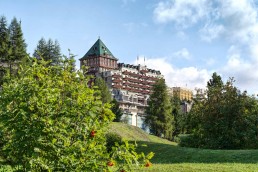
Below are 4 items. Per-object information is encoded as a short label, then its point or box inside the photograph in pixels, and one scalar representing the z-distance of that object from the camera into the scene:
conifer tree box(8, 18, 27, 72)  67.04
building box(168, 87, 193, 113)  144.20
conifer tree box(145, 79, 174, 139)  69.81
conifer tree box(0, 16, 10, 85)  66.44
